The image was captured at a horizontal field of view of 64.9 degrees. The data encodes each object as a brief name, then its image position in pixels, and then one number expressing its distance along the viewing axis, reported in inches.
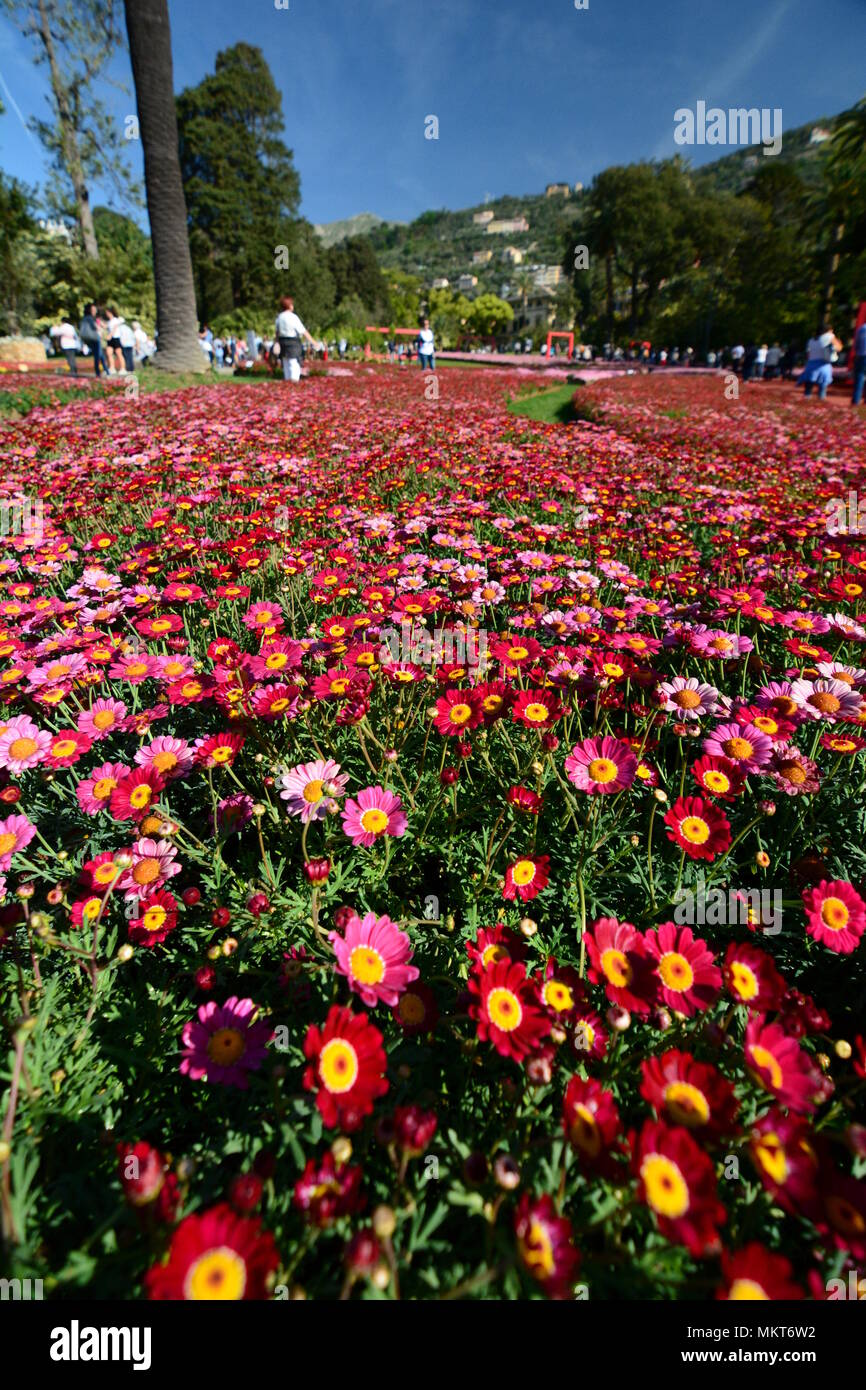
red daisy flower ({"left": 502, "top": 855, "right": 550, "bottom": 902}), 16.2
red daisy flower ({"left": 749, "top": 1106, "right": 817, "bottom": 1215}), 9.6
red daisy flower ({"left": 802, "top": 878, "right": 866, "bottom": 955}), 14.0
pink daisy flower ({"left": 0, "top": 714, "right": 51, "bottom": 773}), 18.4
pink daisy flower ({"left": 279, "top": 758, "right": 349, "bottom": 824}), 17.3
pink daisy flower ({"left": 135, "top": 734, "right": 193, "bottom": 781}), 18.5
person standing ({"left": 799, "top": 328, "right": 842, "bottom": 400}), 422.2
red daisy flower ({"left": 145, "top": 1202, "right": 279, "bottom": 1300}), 9.1
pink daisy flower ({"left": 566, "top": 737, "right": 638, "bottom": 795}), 17.3
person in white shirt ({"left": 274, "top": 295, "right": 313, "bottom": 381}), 345.8
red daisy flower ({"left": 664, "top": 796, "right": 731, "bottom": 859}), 15.5
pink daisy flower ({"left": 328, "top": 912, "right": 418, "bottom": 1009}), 12.3
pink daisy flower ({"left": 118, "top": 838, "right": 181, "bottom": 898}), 16.3
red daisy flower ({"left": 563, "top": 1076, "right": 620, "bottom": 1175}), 10.2
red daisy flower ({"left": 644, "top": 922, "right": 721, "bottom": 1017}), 13.1
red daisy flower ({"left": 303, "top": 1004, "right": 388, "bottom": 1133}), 10.5
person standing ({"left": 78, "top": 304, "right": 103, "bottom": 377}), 453.5
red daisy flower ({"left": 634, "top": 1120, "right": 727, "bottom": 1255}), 9.4
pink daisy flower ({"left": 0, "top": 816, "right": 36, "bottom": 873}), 15.7
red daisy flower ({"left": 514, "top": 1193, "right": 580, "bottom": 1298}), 9.2
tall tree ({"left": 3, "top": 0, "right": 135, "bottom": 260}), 639.8
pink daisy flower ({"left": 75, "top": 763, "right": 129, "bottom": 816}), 17.4
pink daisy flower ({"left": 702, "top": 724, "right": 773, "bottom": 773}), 17.9
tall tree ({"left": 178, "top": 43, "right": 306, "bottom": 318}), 1132.2
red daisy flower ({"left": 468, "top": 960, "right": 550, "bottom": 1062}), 12.0
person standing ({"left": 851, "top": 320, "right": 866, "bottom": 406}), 358.0
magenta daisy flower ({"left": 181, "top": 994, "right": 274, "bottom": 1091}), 12.9
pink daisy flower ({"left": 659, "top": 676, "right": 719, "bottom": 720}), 20.6
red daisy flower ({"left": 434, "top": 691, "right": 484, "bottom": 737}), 18.3
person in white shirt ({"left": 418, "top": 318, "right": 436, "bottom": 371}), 466.9
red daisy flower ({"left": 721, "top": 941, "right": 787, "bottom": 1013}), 12.4
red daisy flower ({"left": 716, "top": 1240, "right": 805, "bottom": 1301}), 9.1
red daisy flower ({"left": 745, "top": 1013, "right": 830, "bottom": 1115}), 10.7
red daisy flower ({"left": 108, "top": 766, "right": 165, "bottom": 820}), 16.5
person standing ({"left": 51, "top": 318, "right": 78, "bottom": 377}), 454.5
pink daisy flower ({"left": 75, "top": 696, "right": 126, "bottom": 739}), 20.1
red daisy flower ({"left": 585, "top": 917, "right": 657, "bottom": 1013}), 12.6
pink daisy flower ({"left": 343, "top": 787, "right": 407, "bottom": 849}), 16.3
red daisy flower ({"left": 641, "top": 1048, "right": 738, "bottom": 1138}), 10.7
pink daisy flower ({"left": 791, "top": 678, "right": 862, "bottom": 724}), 18.9
